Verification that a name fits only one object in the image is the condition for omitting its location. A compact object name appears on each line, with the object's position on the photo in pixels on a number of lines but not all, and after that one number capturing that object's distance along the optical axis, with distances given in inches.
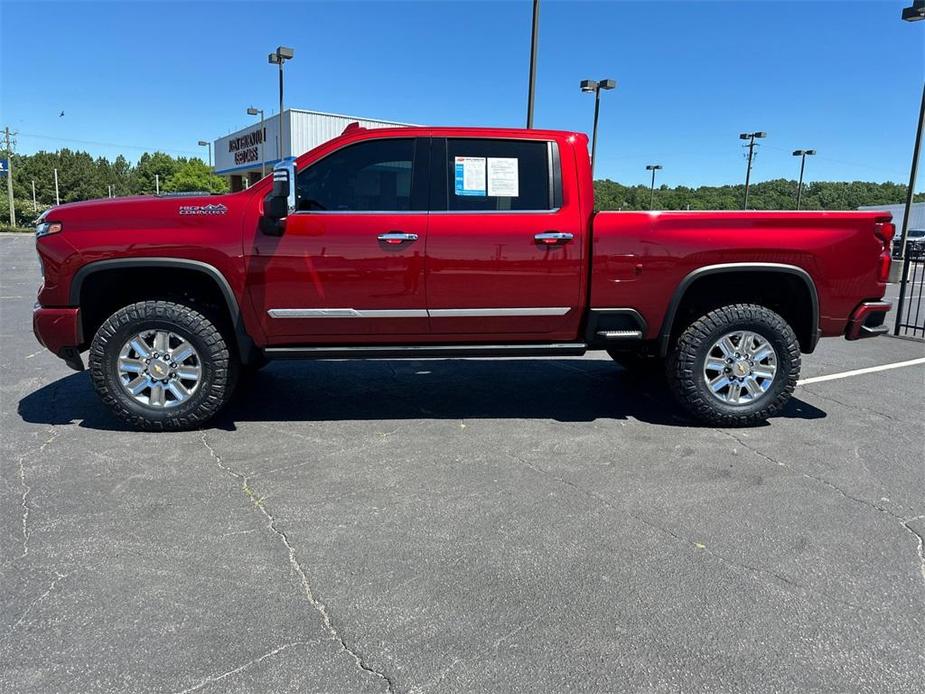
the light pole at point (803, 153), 2100.1
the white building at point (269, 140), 1231.5
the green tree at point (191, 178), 3922.2
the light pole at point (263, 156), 1361.7
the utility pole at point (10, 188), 2234.3
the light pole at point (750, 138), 1869.7
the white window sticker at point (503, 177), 184.1
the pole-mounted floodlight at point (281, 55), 1045.8
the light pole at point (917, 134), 573.6
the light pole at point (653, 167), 2241.0
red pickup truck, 174.2
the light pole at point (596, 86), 997.8
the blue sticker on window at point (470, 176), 183.2
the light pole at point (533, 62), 495.8
